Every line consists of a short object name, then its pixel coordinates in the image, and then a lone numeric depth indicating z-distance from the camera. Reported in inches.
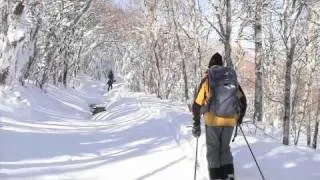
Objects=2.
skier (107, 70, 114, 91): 1099.0
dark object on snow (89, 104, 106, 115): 628.7
